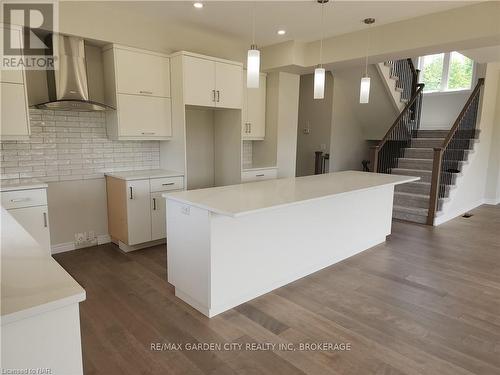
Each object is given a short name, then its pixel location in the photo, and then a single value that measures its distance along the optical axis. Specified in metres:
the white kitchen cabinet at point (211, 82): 4.06
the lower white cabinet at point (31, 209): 3.05
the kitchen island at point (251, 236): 2.53
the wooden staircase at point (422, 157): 5.38
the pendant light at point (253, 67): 2.63
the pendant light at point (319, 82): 3.15
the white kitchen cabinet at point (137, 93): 3.74
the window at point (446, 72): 7.47
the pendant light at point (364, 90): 3.51
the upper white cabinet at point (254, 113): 5.04
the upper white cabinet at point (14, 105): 3.02
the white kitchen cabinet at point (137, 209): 3.83
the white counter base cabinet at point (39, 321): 0.98
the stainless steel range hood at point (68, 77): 3.39
